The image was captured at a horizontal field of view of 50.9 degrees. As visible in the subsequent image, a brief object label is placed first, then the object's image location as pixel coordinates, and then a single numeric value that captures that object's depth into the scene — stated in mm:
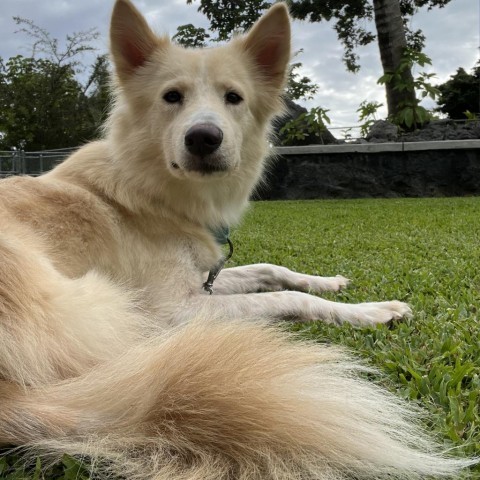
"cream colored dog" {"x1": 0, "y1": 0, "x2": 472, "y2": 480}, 949
